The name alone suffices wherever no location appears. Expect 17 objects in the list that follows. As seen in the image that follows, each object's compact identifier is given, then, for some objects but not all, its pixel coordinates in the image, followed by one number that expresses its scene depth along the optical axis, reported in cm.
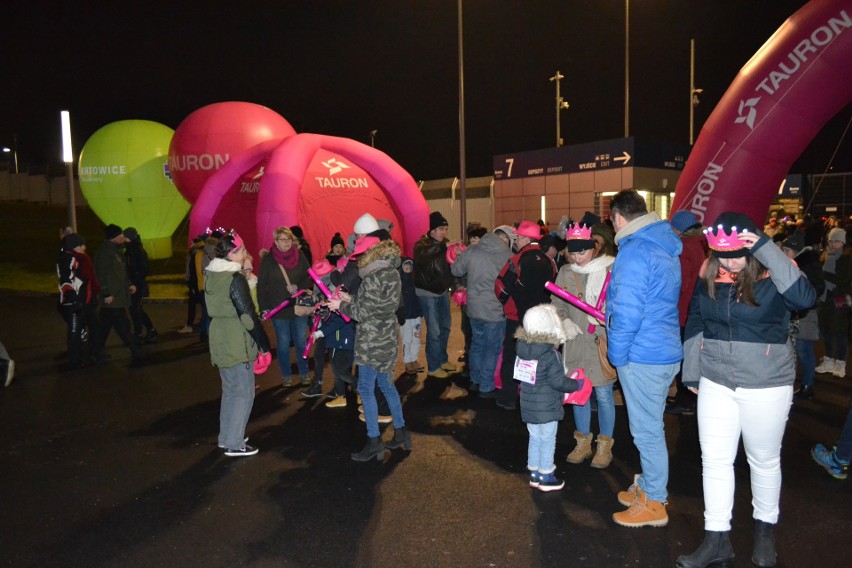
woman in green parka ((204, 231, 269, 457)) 541
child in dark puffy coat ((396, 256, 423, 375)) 784
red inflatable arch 786
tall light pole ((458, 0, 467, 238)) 1765
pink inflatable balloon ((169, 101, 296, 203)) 1689
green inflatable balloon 2295
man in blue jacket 388
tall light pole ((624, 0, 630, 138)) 2541
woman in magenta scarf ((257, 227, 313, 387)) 755
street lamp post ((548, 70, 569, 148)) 3184
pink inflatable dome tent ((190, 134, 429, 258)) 1362
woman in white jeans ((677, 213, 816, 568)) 339
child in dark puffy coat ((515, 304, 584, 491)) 464
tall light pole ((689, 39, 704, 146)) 3168
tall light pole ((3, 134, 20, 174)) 7803
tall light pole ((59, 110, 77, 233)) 1507
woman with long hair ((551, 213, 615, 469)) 501
